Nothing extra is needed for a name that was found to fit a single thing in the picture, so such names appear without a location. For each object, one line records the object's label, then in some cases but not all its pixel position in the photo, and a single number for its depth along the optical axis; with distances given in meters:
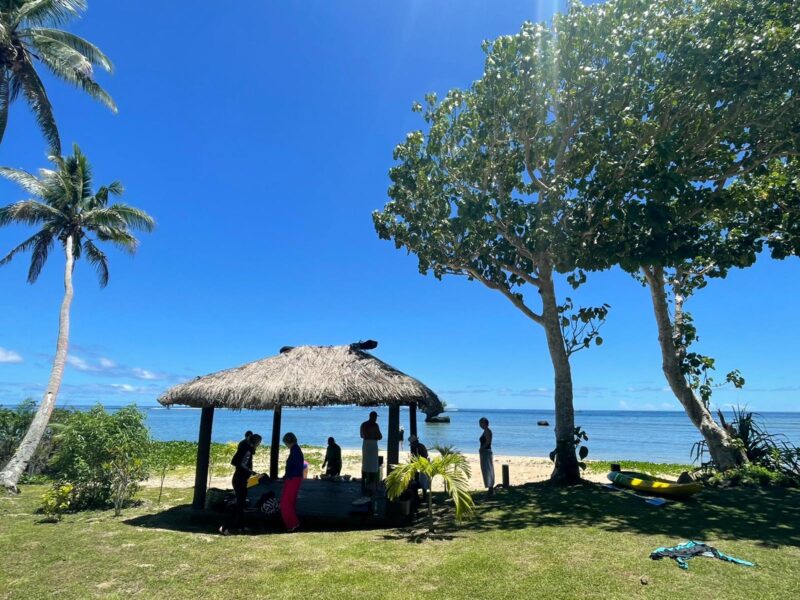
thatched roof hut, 9.00
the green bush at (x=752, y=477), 11.59
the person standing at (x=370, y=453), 10.46
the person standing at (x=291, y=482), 8.16
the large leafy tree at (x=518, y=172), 11.30
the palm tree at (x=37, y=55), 14.67
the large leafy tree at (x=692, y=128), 9.88
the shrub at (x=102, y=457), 10.34
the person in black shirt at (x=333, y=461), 13.15
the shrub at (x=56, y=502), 9.62
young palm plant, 6.99
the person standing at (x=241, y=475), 8.09
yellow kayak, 9.55
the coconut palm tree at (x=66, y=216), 17.12
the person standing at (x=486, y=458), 11.16
